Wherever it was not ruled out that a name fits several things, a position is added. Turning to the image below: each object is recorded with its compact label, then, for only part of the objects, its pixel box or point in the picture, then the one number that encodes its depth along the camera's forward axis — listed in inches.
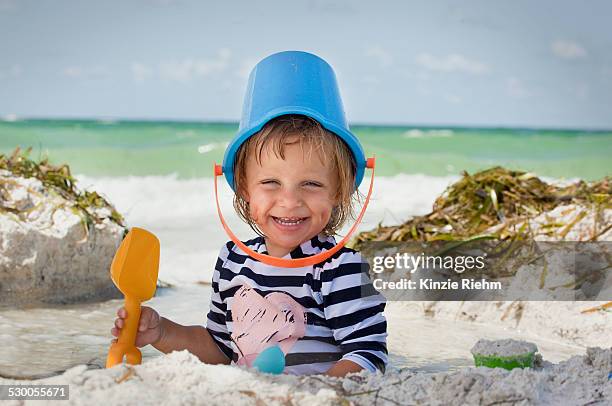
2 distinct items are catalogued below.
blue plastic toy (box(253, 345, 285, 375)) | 60.3
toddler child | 66.5
